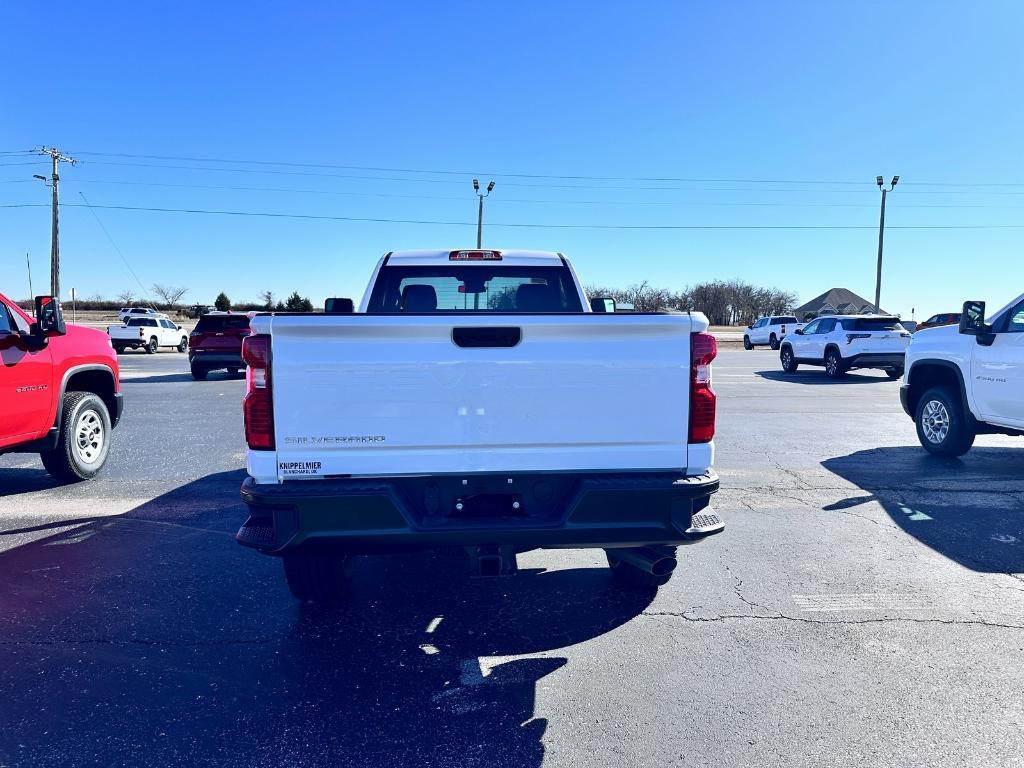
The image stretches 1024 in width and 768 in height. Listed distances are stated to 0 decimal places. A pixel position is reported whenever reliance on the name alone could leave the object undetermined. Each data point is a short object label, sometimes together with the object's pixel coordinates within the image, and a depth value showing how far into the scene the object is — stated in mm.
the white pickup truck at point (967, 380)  7125
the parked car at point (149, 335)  31047
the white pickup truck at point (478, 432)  2990
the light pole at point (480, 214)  44000
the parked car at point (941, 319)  35562
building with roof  86469
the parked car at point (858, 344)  18312
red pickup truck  5898
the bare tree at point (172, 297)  89938
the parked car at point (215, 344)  17609
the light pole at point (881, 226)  41031
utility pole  43875
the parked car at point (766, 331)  37781
